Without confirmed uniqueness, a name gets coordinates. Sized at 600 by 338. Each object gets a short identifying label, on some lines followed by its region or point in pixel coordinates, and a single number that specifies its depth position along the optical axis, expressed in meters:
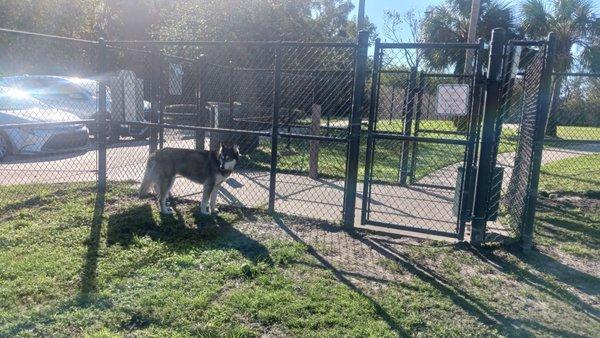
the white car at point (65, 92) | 11.74
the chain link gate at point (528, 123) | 4.80
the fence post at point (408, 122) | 7.93
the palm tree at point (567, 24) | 22.34
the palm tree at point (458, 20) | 21.97
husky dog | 5.84
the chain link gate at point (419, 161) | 5.19
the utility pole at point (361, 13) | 15.15
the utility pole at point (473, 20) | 13.85
